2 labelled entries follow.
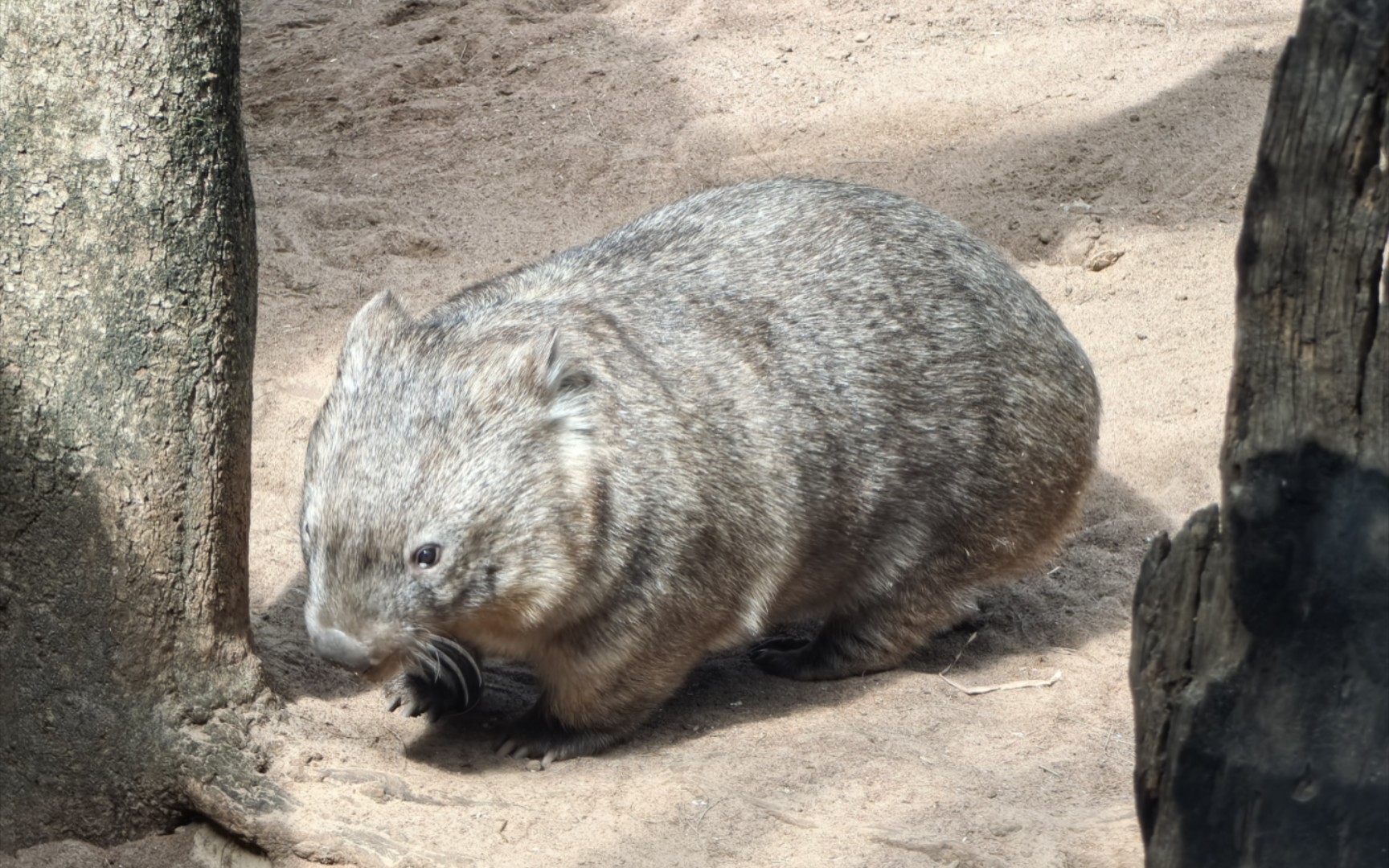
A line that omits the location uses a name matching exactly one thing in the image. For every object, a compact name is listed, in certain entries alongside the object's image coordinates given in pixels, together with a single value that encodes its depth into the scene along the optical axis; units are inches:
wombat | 289.3
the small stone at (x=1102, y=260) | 503.2
